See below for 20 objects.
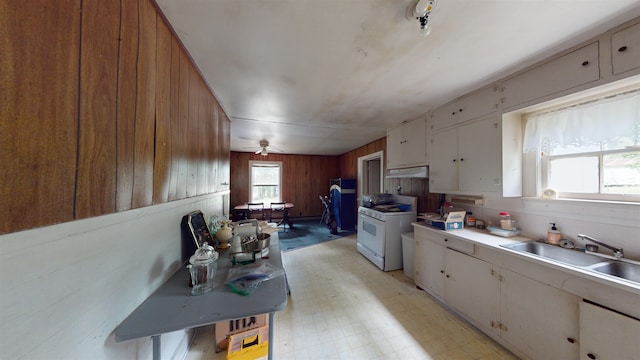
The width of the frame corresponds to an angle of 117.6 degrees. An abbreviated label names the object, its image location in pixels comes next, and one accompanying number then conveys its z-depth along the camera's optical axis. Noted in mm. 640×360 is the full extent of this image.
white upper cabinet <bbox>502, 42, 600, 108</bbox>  1426
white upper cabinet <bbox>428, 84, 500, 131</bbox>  2043
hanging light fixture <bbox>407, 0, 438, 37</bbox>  1055
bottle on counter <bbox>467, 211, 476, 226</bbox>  2352
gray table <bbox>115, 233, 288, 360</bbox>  886
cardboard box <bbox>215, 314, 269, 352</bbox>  1618
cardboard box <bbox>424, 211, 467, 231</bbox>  2242
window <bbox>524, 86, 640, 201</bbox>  1434
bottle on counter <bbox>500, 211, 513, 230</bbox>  2020
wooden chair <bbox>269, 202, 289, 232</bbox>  5785
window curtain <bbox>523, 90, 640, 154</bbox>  1397
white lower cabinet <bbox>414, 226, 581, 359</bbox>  1342
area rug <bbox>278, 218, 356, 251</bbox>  4398
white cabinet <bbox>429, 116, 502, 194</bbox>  2027
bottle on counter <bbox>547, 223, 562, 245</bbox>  1725
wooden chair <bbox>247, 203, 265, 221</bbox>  5496
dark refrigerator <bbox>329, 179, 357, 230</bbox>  5625
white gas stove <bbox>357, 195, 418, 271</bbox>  3120
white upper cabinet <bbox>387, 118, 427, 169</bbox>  2986
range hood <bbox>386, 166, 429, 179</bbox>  2912
